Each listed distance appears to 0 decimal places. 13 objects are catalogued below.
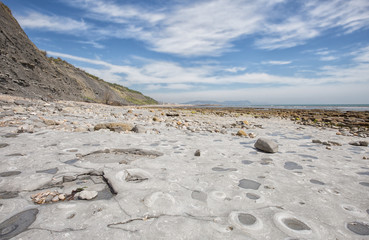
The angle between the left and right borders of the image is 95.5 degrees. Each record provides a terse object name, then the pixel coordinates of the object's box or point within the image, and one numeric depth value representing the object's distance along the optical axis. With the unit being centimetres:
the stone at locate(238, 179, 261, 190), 199
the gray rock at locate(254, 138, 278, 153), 354
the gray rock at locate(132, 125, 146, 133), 509
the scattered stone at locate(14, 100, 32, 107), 902
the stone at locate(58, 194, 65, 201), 160
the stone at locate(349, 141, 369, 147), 447
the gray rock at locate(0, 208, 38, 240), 115
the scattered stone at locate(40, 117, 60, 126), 514
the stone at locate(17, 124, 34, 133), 394
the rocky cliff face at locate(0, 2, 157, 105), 1301
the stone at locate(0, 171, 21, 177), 200
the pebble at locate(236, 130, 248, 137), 546
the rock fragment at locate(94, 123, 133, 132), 507
